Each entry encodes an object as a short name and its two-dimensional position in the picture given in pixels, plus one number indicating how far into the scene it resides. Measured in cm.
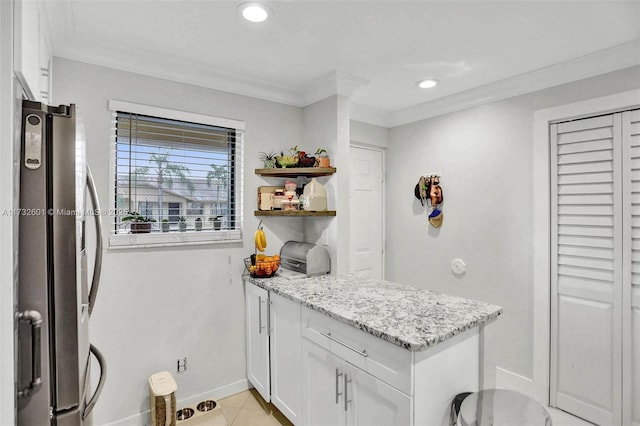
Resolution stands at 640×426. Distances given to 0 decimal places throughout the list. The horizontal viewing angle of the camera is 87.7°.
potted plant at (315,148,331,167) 257
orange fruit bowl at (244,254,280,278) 243
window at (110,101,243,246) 214
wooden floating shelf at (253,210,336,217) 252
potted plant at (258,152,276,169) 263
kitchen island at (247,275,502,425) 135
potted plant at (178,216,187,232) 234
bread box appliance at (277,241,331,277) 248
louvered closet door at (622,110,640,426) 204
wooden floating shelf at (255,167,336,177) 254
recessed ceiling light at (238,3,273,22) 163
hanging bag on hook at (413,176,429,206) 314
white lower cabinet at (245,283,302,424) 200
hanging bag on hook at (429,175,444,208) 304
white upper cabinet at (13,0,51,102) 94
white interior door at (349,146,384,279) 337
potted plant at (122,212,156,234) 214
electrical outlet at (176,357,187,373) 232
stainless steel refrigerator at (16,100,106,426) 98
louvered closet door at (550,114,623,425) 212
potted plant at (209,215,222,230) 248
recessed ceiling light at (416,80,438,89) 260
